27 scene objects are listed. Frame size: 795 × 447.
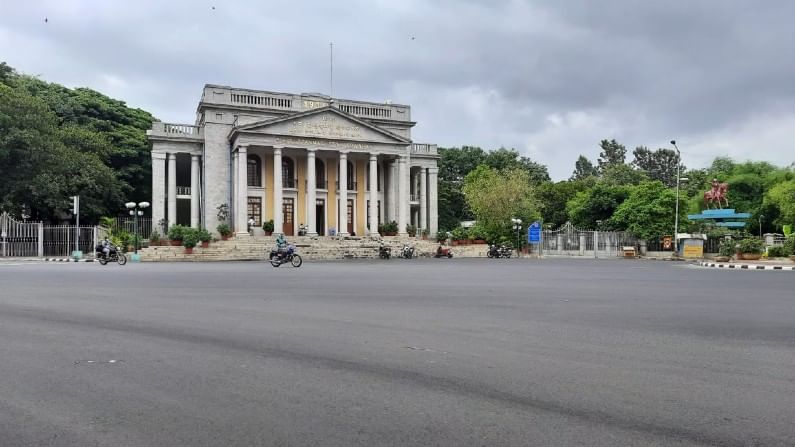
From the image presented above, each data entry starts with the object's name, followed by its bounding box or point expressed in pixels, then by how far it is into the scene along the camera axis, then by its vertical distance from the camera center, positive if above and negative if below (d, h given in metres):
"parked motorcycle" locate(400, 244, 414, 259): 33.78 -1.21
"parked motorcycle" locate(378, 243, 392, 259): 33.47 -1.19
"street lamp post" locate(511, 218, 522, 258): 38.98 +0.13
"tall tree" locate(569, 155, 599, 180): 85.69 +8.94
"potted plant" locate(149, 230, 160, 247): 29.91 -0.43
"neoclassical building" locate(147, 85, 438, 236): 37.34 +4.60
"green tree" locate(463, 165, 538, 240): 44.28 +2.20
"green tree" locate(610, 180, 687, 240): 39.56 +1.19
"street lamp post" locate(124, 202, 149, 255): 30.02 +1.39
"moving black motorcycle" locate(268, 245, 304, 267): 22.89 -0.94
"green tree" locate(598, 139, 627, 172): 82.69 +10.64
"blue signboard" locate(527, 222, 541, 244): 39.06 -0.14
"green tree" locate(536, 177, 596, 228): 56.16 +2.91
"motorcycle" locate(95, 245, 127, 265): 24.98 -0.98
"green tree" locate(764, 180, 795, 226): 43.12 +2.17
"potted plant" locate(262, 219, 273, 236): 37.56 +0.30
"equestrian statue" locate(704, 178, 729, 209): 40.88 +2.53
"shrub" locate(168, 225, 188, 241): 30.19 -0.08
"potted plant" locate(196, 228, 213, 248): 30.88 -0.20
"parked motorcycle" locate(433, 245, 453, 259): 35.00 -1.32
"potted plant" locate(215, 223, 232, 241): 33.59 +0.06
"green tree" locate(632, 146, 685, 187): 79.69 +9.10
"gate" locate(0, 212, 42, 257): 31.31 -0.24
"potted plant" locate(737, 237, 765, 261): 29.34 -1.02
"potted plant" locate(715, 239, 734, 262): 30.48 -1.15
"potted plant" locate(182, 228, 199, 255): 30.01 -0.39
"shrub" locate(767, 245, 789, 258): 29.00 -1.17
